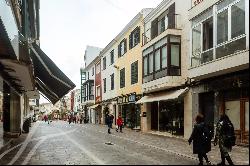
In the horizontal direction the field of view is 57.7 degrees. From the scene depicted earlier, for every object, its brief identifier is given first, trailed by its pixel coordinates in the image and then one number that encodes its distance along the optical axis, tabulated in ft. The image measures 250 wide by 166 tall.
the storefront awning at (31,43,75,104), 27.29
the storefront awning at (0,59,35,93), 27.27
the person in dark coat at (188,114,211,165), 20.71
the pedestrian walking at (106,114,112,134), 54.91
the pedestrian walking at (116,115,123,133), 59.13
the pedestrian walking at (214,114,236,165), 19.72
